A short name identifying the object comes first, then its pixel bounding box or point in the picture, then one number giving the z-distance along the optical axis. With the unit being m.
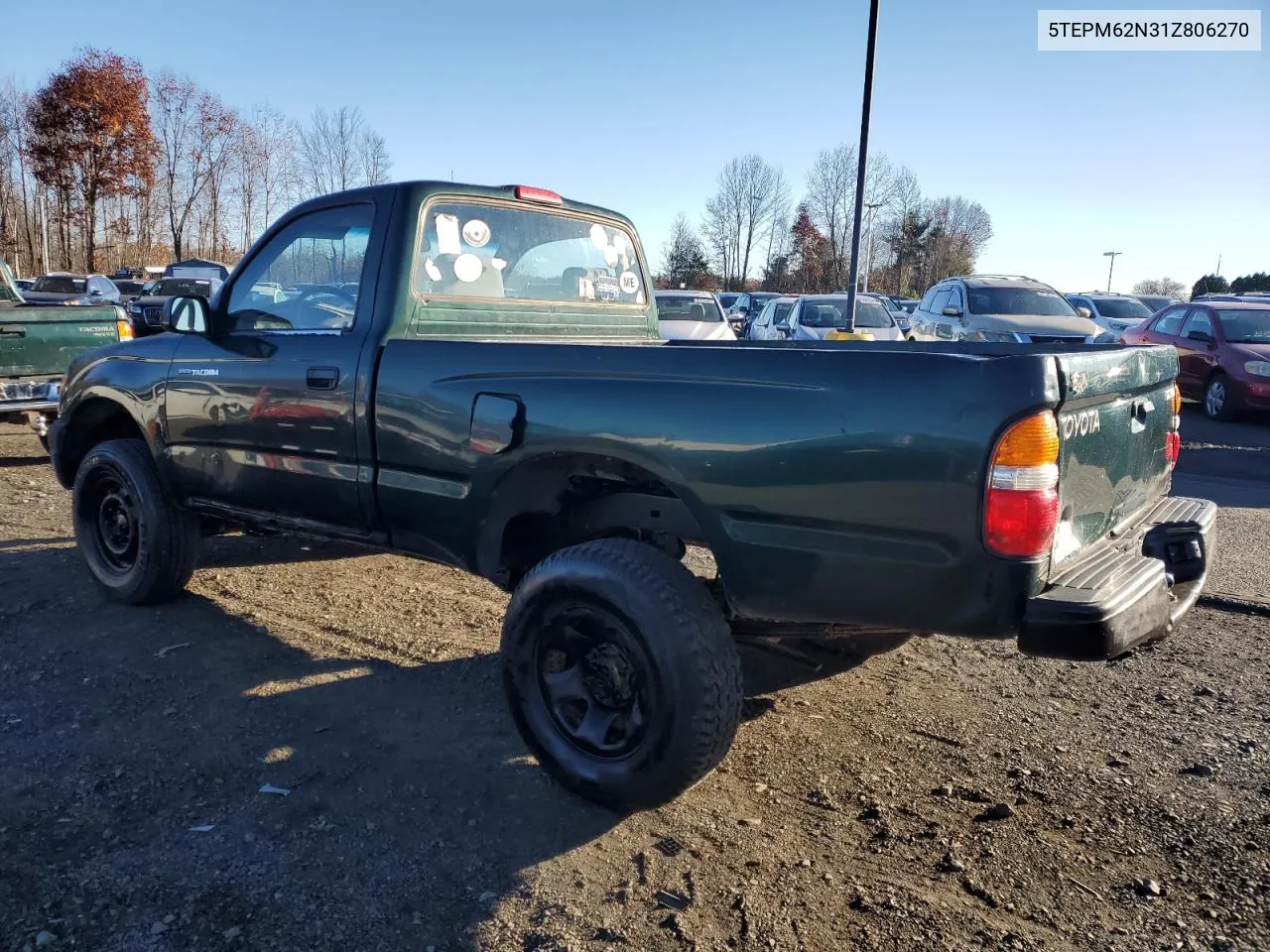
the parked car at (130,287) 26.51
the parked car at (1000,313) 13.45
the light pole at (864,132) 12.18
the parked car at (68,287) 14.84
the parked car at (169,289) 17.84
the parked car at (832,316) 16.12
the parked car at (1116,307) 20.62
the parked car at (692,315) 13.86
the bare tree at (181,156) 37.56
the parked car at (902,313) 17.78
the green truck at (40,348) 8.15
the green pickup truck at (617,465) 2.35
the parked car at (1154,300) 22.39
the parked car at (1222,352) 11.81
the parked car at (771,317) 18.03
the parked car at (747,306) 28.07
